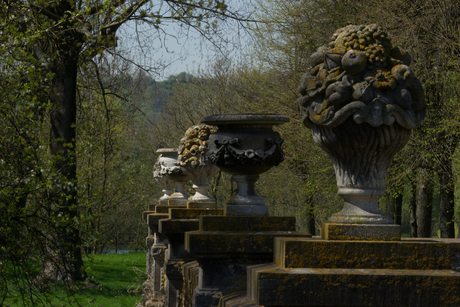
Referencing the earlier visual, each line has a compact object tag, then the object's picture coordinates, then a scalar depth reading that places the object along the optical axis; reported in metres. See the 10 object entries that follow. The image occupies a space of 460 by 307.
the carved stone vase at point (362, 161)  6.57
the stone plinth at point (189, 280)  10.68
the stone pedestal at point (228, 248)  8.48
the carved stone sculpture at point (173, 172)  19.61
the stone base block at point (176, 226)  13.15
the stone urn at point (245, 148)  9.23
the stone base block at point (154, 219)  18.67
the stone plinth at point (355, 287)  6.00
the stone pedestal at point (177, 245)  13.26
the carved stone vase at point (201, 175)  15.54
